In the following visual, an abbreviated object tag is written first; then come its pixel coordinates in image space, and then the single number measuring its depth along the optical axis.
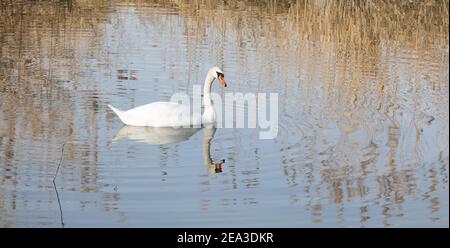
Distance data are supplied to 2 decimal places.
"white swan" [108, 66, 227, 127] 20.50
